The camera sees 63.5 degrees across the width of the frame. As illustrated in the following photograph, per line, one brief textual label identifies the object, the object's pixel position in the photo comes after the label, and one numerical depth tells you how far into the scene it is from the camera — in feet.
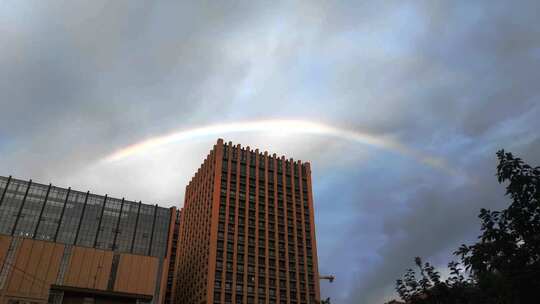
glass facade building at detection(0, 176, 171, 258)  411.75
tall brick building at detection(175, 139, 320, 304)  349.20
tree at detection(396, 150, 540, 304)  75.56
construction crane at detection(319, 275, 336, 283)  387.51
